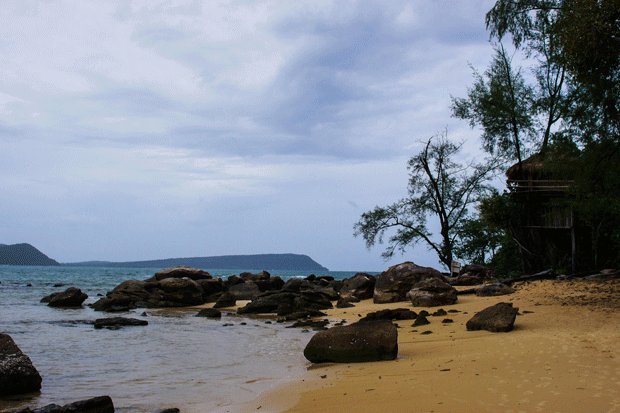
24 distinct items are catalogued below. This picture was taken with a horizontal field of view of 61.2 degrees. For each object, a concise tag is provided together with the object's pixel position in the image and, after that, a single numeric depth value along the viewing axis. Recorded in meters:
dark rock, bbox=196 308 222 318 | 20.61
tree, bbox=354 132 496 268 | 31.84
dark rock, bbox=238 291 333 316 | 21.58
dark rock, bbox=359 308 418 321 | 15.39
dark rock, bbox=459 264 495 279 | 28.00
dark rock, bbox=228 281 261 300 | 28.72
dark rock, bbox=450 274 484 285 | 24.64
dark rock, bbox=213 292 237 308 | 25.19
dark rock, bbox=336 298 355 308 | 21.86
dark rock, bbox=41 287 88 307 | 26.75
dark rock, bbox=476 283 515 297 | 18.41
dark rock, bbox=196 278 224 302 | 30.67
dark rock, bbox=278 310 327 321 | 19.14
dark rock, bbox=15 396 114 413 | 6.14
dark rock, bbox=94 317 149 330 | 17.31
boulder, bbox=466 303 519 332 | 11.27
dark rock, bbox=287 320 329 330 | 16.35
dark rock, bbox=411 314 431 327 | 13.88
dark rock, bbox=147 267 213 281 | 32.09
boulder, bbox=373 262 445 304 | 20.75
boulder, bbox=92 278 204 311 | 27.11
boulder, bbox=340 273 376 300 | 24.30
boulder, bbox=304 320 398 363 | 9.45
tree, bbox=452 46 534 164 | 22.45
